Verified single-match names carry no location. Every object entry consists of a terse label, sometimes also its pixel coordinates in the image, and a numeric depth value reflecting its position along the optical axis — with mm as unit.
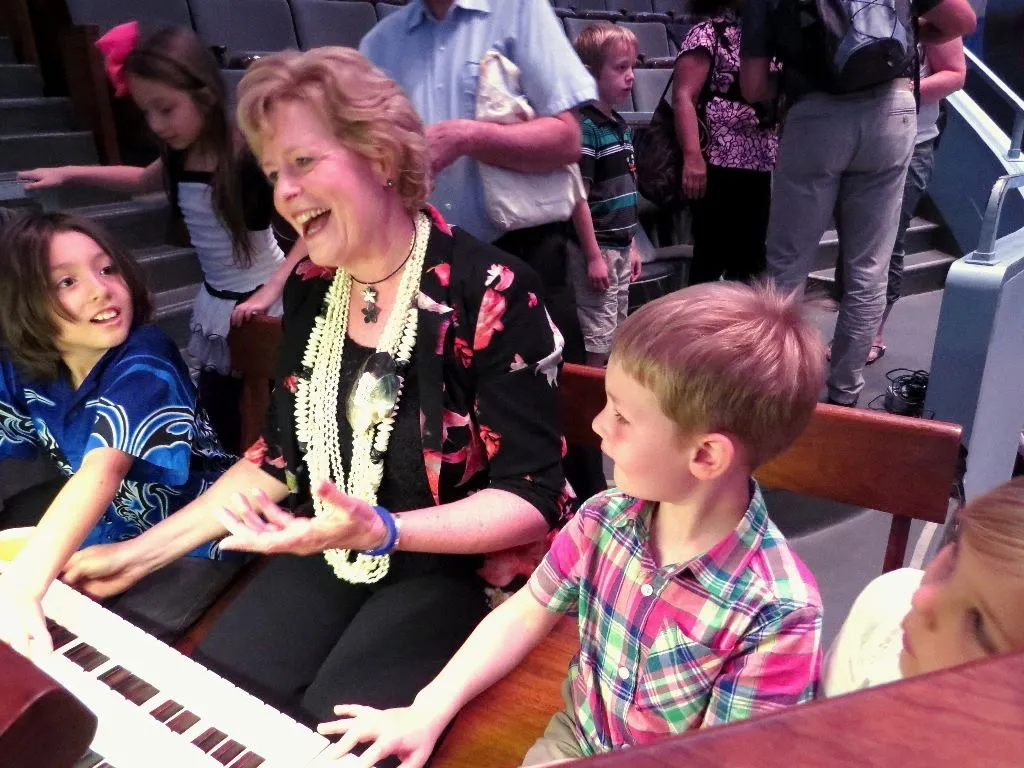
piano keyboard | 759
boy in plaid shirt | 799
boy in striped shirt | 2443
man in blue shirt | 1458
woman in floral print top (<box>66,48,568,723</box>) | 1090
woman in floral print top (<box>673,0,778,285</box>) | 2871
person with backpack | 2047
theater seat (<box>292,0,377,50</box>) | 4355
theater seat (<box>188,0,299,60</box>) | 3988
